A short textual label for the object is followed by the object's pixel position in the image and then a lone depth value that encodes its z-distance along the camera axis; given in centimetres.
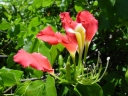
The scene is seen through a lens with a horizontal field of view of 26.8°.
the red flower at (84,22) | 26
